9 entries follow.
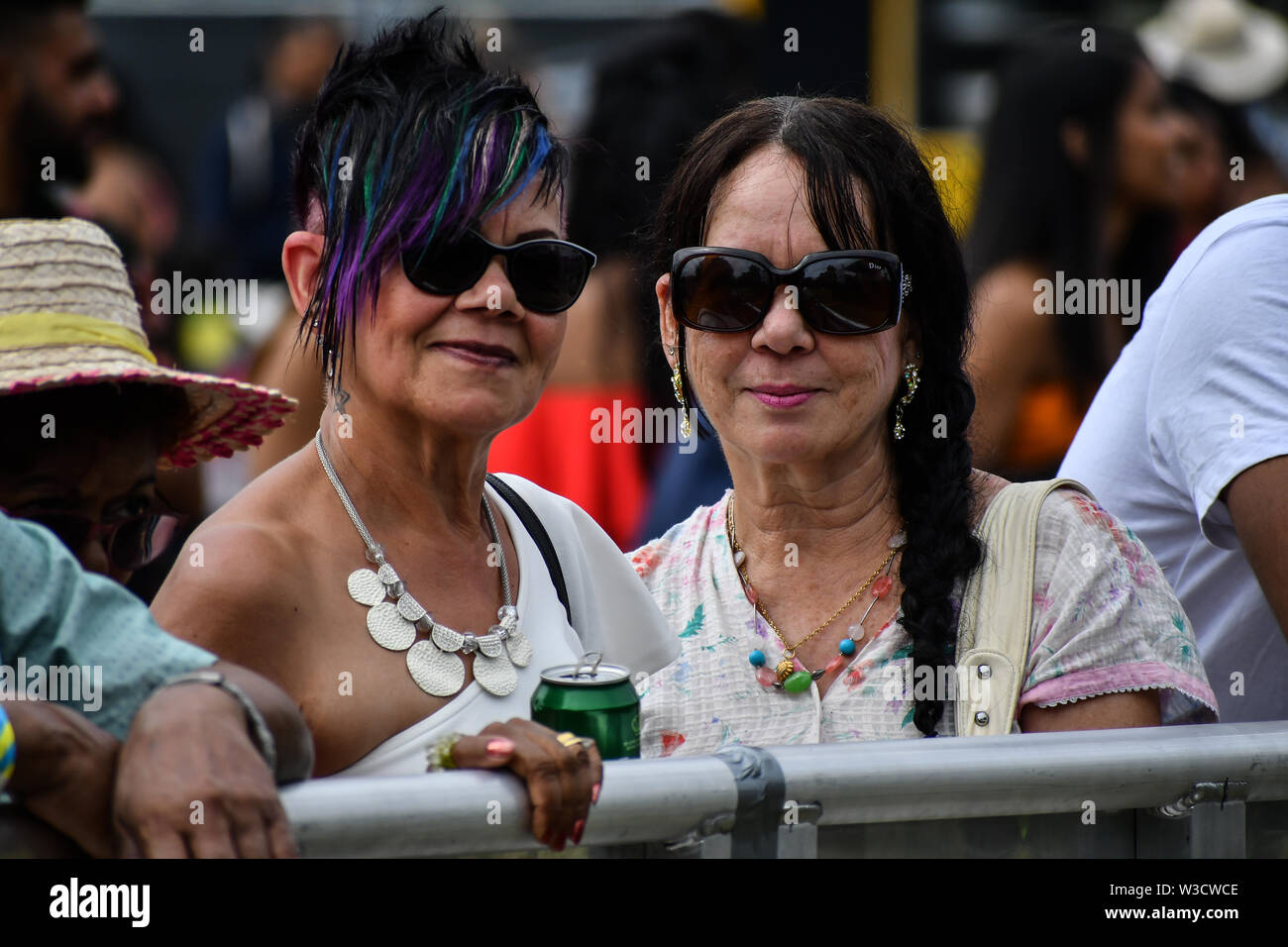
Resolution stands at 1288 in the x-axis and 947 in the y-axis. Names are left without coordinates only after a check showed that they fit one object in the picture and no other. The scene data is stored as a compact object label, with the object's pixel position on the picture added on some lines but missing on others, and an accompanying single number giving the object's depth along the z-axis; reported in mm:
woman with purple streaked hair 2006
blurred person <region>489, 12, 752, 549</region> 4027
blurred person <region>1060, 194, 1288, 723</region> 2363
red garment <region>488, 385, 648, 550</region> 4133
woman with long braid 2438
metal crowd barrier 1554
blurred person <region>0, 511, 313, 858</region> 1441
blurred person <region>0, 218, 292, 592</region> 2014
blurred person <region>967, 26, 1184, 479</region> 4297
